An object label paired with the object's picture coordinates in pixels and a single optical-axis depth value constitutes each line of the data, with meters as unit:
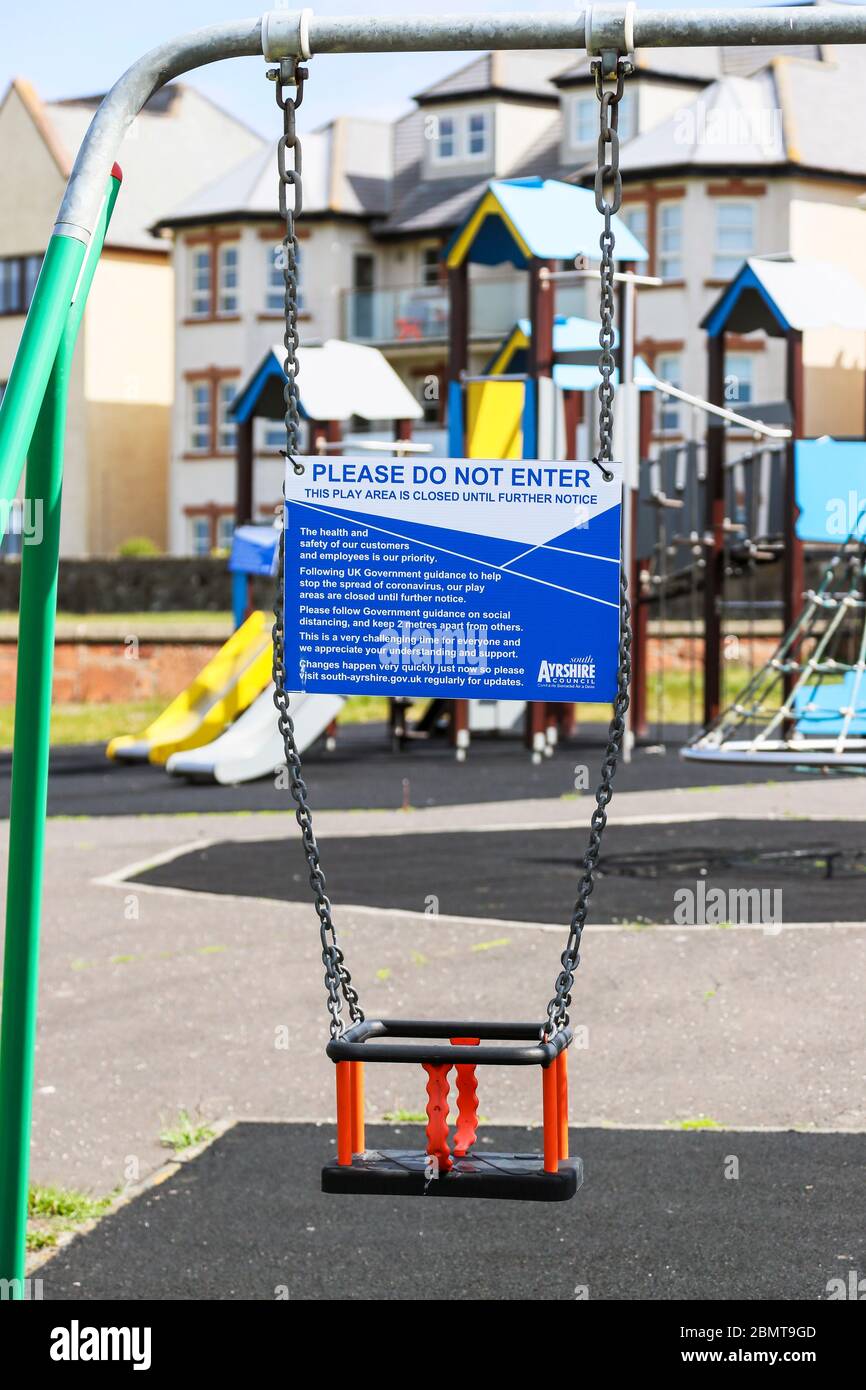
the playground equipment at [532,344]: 19.78
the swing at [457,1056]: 4.29
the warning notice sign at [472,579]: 4.69
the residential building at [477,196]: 39.59
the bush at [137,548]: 39.94
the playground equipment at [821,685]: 10.16
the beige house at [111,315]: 46.62
